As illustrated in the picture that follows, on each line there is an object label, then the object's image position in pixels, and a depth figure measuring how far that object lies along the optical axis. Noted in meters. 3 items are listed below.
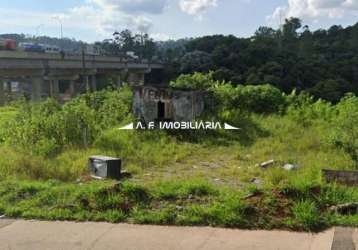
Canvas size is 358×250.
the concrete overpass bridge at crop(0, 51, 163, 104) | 42.88
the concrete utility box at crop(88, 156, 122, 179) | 7.14
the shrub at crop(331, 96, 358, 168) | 8.13
